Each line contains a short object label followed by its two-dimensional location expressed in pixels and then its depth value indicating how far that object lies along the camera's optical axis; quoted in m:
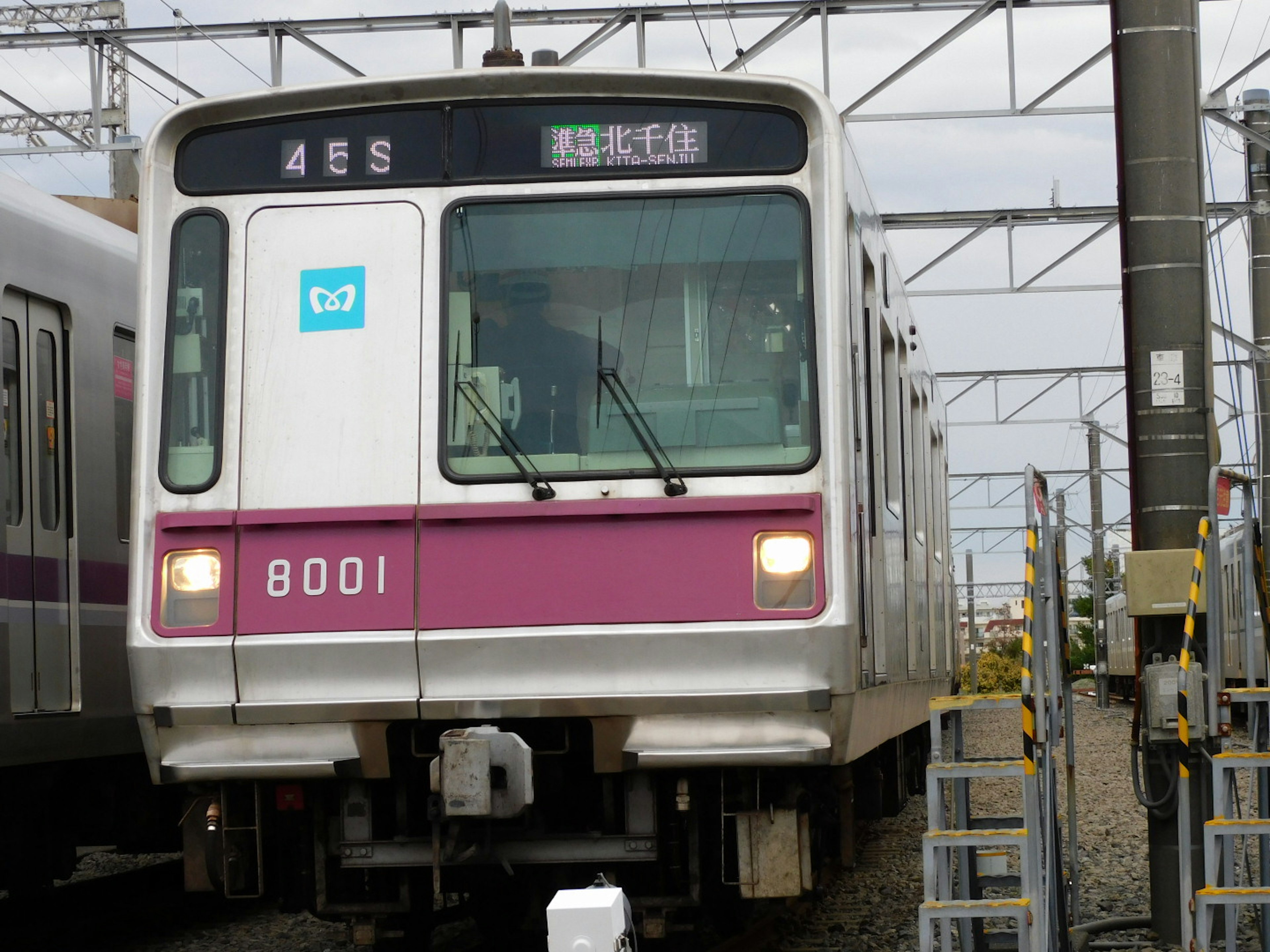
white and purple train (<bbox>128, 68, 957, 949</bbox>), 10.50
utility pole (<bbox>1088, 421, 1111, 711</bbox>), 71.75
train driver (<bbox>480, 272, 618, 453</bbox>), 10.84
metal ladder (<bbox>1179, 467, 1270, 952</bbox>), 11.92
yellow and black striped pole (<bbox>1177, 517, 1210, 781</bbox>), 12.70
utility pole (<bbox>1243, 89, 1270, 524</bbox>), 35.75
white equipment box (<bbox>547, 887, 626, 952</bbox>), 7.39
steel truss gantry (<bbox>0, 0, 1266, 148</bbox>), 26.27
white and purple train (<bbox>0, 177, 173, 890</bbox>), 13.45
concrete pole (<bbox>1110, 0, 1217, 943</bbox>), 13.77
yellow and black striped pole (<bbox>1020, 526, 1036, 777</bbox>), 10.74
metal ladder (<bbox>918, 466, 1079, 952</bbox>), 10.75
